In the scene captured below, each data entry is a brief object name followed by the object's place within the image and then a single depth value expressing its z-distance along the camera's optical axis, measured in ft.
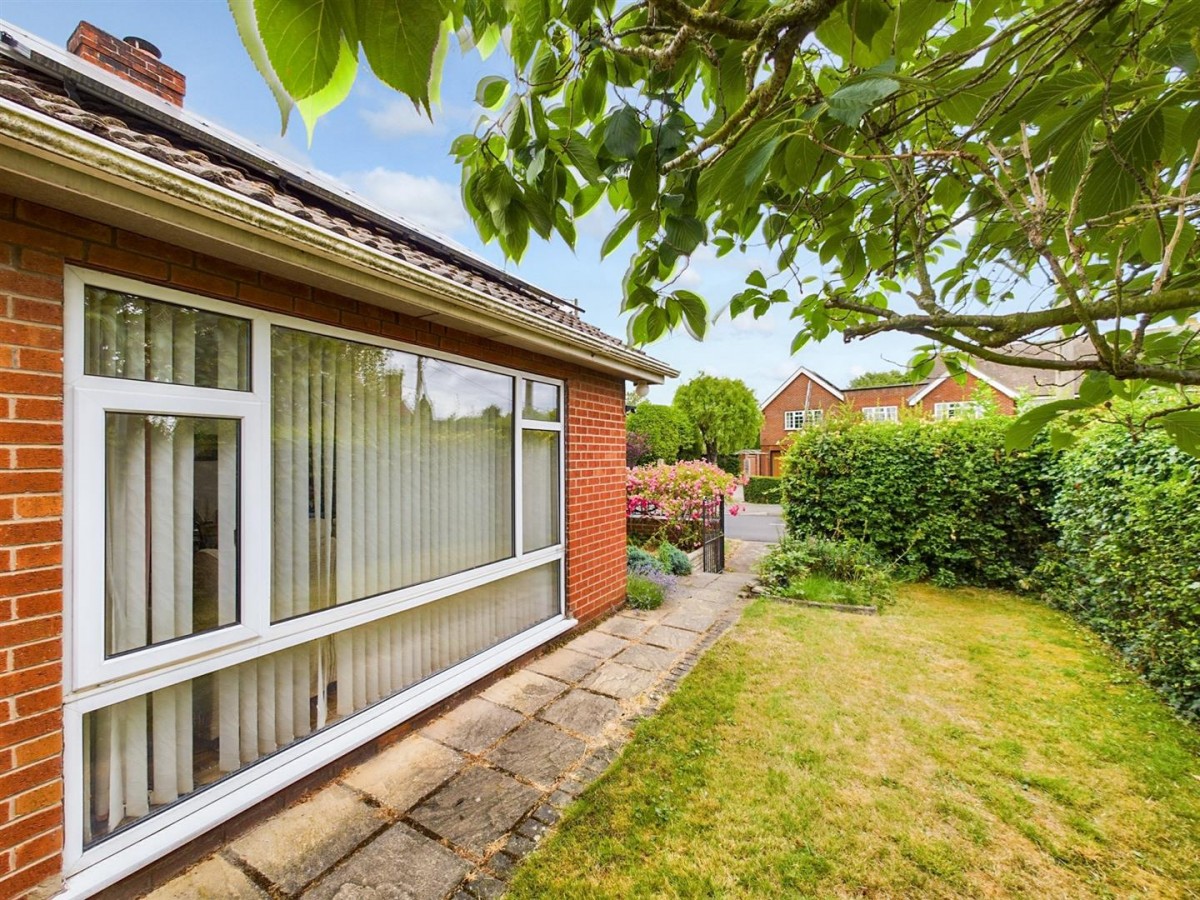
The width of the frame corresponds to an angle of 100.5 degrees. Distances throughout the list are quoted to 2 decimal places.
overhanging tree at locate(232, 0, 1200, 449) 3.39
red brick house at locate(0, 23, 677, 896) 6.45
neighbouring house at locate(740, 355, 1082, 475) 88.10
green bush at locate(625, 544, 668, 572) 24.86
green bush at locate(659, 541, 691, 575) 26.40
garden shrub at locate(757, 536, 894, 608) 22.33
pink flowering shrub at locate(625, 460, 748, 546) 31.50
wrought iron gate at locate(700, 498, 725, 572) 28.68
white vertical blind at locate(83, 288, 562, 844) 7.55
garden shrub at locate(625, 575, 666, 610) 20.68
